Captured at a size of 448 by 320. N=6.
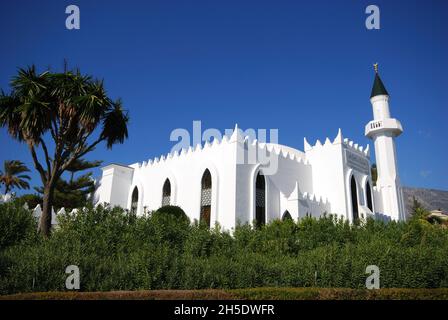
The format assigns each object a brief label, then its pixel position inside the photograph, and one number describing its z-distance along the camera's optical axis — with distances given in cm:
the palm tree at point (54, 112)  1547
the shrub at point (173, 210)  2065
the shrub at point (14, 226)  1301
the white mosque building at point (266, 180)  2147
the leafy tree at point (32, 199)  2750
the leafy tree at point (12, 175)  3228
